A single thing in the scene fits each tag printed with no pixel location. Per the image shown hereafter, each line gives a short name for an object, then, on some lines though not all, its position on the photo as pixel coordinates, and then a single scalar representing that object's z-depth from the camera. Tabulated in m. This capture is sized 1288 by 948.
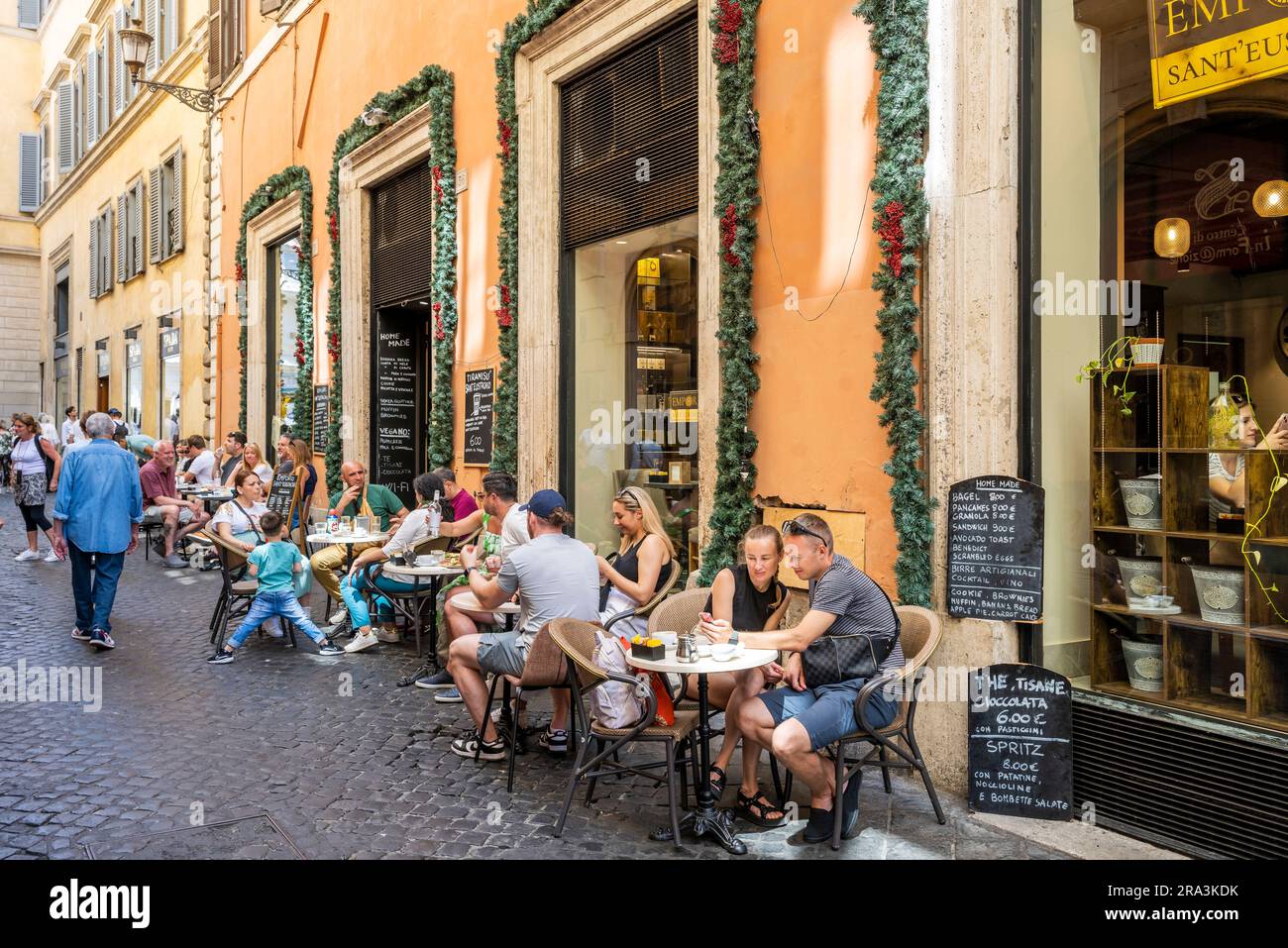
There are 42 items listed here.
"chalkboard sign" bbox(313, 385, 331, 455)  13.02
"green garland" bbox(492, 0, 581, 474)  8.83
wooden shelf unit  4.02
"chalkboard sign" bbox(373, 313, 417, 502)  12.21
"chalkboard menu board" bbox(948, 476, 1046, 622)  4.54
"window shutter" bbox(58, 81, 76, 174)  27.70
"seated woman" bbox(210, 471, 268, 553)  8.06
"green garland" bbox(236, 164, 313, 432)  13.52
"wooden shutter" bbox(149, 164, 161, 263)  19.80
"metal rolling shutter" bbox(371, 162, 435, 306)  10.95
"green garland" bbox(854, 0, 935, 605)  4.85
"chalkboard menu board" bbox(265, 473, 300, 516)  10.60
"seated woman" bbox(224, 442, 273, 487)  12.35
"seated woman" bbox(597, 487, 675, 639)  5.52
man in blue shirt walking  7.70
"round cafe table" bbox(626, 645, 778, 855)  4.03
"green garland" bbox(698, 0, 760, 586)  6.05
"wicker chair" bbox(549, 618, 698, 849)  4.12
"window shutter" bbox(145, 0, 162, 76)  19.48
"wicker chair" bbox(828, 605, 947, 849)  4.11
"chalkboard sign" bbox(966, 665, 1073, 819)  4.38
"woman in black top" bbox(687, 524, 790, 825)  4.48
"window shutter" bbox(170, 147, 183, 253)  18.56
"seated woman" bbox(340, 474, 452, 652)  7.44
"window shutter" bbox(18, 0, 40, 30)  31.59
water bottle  7.68
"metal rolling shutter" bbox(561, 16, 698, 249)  7.02
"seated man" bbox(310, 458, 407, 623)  8.52
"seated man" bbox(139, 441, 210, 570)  12.31
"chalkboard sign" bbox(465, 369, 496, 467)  9.36
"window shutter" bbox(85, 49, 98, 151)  25.06
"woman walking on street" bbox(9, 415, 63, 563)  12.15
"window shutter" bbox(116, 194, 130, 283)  22.28
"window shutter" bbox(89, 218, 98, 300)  25.13
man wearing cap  4.99
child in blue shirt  7.51
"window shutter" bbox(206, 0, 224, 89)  16.11
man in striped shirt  4.09
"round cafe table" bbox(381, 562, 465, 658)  6.79
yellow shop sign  4.03
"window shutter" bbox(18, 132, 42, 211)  32.19
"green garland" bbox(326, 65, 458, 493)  9.97
